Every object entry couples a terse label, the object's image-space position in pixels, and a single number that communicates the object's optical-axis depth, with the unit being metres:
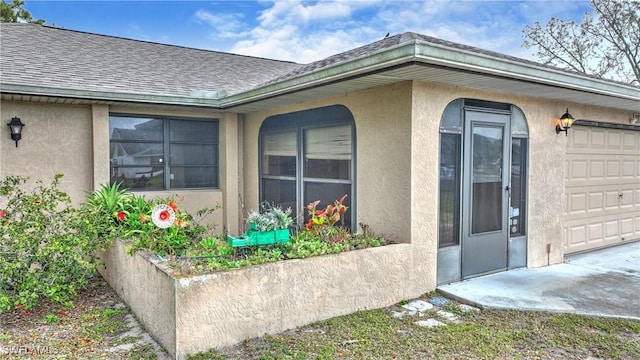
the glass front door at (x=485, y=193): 5.51
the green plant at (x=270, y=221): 4.41
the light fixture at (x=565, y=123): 6.30
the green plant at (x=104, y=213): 5.27
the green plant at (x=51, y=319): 4.39
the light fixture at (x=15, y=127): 6.12
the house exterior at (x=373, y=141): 5.05
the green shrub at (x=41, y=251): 4.51
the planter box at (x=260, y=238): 4.32
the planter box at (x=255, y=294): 3.53
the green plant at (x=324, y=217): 5.18
